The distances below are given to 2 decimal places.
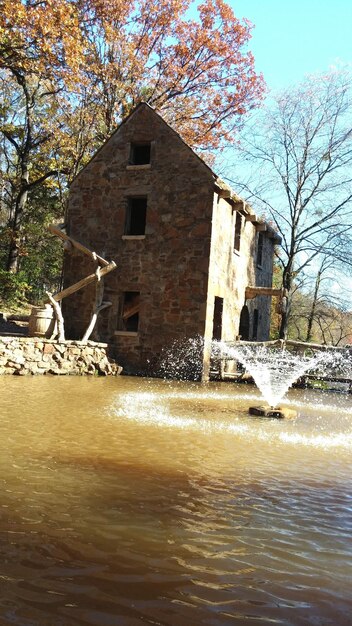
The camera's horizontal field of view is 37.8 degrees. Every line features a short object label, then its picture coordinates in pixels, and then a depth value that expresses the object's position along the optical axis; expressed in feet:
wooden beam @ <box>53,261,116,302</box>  49.67
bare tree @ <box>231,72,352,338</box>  74.84
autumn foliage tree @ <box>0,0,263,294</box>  69.46
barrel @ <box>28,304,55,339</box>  47.78
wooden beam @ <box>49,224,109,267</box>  51.50
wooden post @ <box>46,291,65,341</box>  46.85
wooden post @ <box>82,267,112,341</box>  49.65
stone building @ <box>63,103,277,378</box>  50.24
